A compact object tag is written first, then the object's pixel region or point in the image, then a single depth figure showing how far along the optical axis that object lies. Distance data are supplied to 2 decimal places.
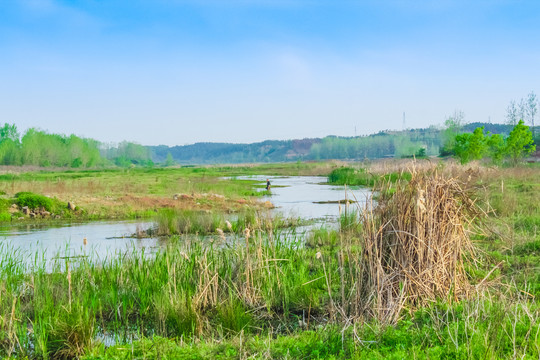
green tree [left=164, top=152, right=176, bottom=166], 178.88
